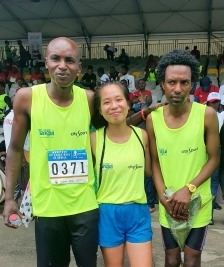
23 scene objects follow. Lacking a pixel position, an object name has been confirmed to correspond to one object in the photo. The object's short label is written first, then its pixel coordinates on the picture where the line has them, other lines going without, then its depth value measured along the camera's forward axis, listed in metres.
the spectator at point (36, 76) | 9.92
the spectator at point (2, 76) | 10.54
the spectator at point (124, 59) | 12.62
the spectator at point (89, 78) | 9.33
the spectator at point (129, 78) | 8.49
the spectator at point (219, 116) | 3.83
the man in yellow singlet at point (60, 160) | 1.82
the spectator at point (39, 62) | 12.29
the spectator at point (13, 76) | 10.62
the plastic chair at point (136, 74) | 11.04
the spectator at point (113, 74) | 9.06
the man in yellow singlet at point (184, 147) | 1.91
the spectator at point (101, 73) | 9.52
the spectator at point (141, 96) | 5.28
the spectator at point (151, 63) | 10.75
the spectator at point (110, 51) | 13.64
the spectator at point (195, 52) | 11.82
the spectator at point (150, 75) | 9.86
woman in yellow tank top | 1.87
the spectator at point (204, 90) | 6.40
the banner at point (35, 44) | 12.79
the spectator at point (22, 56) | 13.04
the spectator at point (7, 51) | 13.49
